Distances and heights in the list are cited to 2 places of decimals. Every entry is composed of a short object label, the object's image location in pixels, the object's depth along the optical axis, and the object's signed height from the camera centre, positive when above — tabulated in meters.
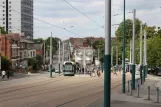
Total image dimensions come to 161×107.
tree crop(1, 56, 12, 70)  64.39 -1.40
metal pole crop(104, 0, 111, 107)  9.39 -0.05
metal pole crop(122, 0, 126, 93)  28.92 -1.98
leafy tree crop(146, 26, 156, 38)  113.89 +7.19
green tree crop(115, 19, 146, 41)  114.00 +7.95
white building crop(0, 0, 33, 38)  149.51 +15.96
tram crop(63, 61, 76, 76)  65.31 -2.26
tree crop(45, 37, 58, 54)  161.12 +5.29
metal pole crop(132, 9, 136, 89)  32.86 -1.19
